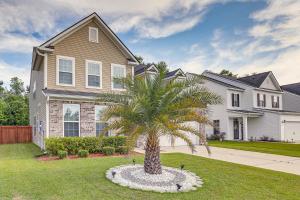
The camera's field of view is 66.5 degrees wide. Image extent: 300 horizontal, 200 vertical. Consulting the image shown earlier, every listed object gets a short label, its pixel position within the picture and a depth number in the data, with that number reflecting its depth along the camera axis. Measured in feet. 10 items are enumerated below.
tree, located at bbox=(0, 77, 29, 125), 89.20
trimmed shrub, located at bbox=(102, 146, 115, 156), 42.03
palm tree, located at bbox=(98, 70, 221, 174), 24.18
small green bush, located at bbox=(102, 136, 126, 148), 44.86
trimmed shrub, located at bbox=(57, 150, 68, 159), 37.06
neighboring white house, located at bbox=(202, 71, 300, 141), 83.76
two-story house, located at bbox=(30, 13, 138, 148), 44.14
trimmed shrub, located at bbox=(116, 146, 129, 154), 43.90
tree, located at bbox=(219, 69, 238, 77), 153.99
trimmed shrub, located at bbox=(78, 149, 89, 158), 39.04
